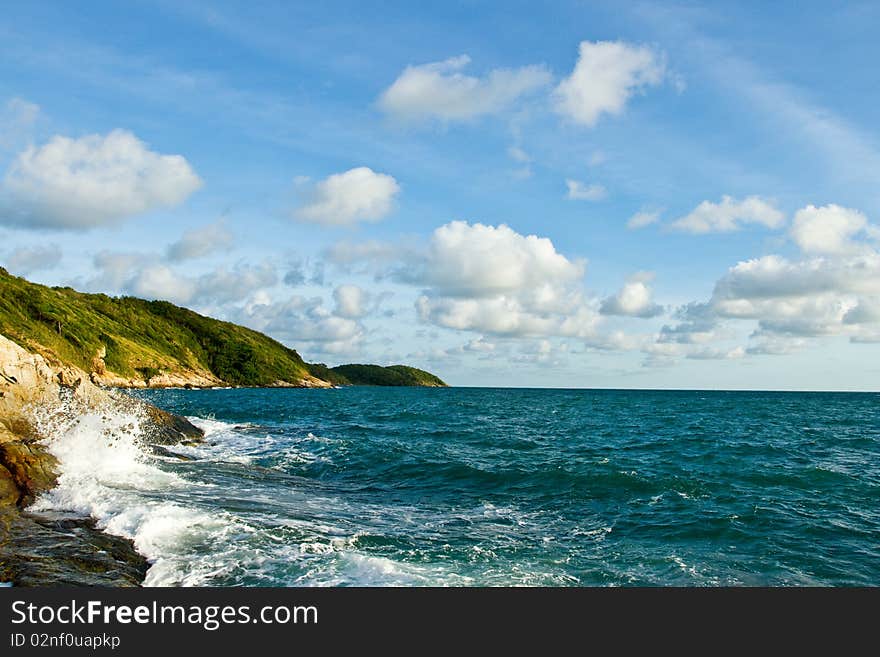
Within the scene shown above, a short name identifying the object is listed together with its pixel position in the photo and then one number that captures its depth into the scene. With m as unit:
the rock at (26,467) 18.69
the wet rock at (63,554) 11.73
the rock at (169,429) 35.69
